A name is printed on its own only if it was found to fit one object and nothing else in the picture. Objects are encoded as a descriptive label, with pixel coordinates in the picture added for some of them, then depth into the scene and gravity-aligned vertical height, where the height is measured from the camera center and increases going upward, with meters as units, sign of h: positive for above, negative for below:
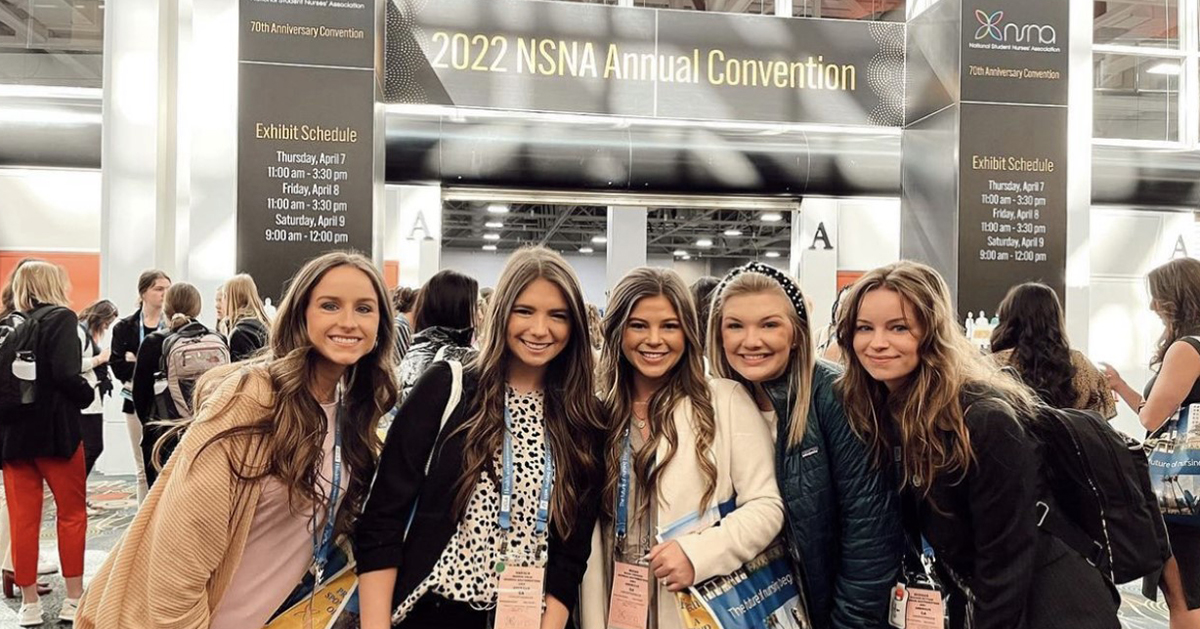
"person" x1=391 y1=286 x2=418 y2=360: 4.51 +0.06
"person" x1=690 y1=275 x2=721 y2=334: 2.93 +0.09
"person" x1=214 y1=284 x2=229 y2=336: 4.27 -0.01
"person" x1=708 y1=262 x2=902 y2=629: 1.76 -0.32
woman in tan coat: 1.57 -0.33
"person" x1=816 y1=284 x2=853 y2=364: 4.04 -0.14
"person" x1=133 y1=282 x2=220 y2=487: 4.01 -0.20
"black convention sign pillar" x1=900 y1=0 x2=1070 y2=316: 5.52 +1.21
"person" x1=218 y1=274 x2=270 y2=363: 3.97 -0.02
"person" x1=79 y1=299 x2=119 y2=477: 4.02 -0.31
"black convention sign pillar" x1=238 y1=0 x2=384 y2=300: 4.87 +1.14
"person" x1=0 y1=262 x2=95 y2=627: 3.57 -0.58
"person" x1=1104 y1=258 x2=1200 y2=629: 2.75 -0.16
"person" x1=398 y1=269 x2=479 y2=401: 2.83 +0.00
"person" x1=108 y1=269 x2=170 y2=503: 4.86 -0.10
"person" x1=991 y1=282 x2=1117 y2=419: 2.59 -0.08
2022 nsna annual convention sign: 6.17 +2.03
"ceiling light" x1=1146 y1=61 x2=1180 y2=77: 8.20 +2.56
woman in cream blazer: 1.75 -0.33
